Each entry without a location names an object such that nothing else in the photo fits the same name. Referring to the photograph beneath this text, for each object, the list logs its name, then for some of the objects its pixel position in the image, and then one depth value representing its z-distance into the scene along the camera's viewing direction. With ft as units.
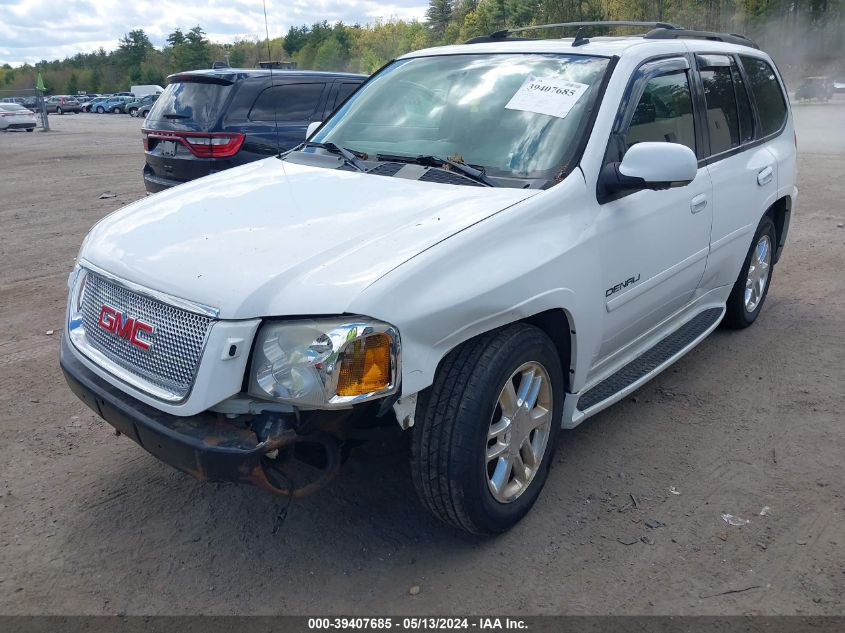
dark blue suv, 25.05
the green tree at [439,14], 305.53
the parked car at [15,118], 102.47
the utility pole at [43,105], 104.58
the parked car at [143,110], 158.12
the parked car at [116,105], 181.68
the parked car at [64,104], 192.39
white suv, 8.25
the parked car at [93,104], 191.01
